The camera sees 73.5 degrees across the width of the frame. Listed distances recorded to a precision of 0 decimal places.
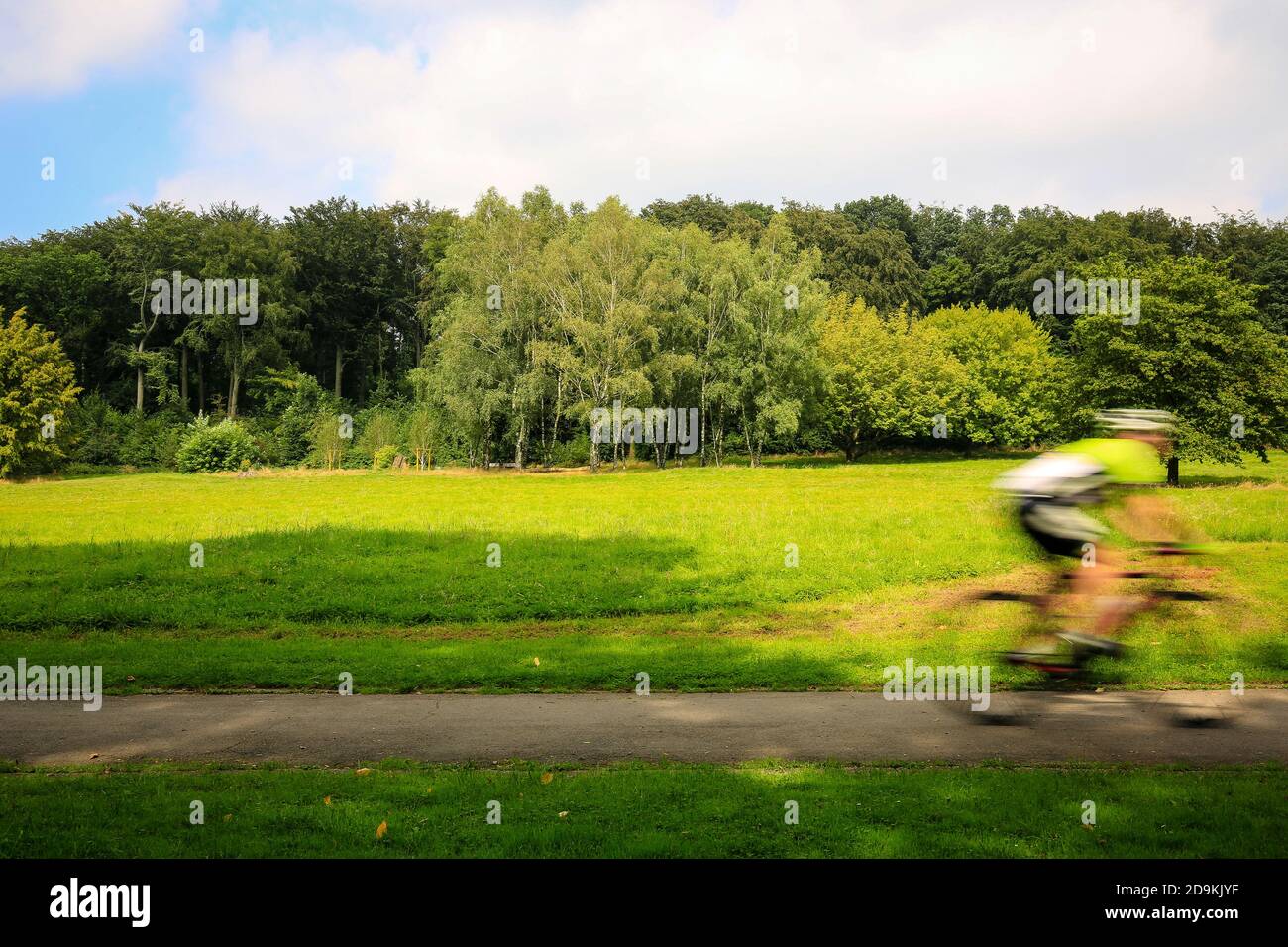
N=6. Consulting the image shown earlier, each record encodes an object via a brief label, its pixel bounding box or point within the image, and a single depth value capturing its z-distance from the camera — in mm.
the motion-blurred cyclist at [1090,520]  8898
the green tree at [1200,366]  36344
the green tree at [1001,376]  74562
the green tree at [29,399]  55084
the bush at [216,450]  62062
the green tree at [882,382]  73438
